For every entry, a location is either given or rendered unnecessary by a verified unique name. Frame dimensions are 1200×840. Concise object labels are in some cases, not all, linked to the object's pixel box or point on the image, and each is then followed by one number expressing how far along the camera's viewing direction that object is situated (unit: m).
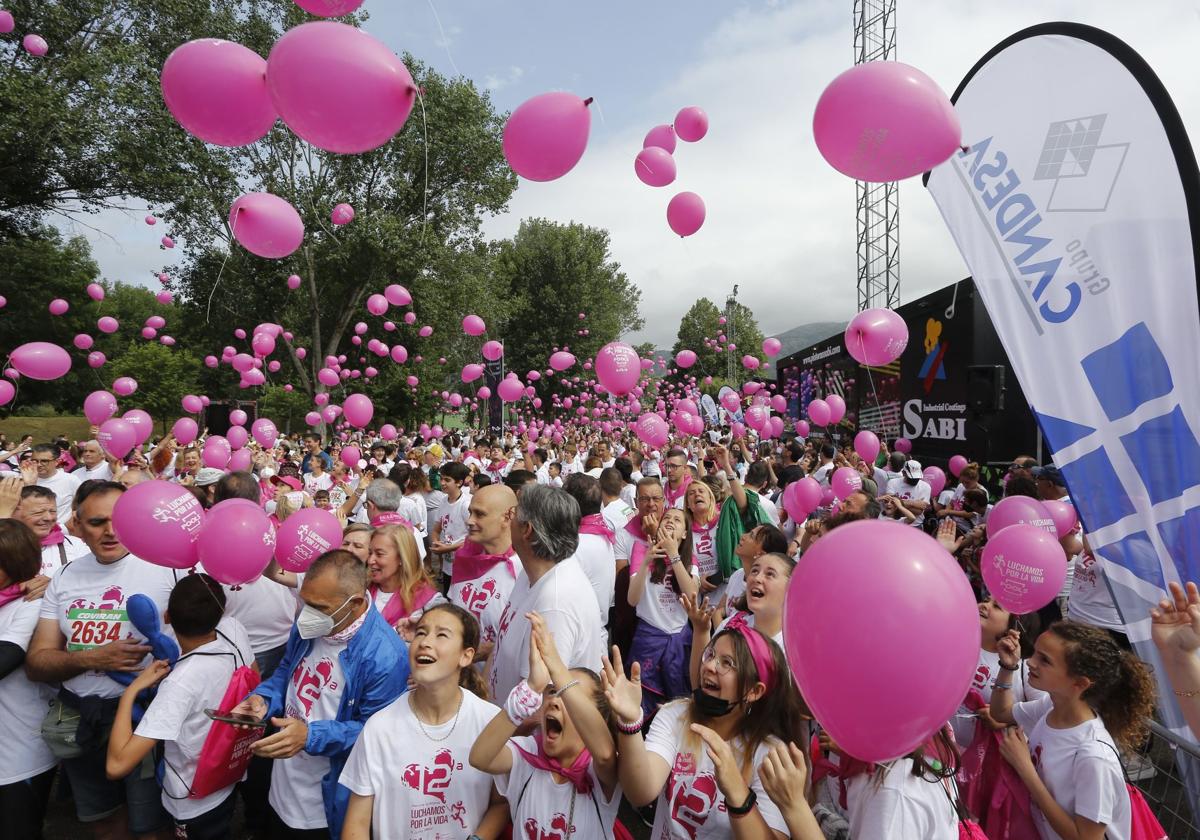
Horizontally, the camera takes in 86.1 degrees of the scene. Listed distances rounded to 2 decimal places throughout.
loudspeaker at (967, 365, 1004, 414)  7.35
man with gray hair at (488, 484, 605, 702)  2.40
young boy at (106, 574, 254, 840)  2.27
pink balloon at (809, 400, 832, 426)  10.03
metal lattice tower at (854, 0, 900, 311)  14.18
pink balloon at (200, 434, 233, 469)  6.61
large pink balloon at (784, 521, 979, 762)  1.46
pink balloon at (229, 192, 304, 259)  3.55
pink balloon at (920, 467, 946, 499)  8.38
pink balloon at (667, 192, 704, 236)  5.35
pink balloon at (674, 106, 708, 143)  5.43
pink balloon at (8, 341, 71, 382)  7.05
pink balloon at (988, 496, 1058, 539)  3.85
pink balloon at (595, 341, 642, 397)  6.75
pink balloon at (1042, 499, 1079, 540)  4.52
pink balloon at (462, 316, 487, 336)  10.66
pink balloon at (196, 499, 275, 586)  2.77
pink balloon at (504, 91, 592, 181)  3.38
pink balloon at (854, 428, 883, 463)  8.55
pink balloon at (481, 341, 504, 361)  13.31
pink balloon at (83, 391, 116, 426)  6.97
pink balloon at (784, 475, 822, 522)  5.72
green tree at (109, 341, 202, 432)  27.11
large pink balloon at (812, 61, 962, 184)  2.72
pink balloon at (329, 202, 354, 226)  9.78
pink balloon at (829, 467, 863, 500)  6.21
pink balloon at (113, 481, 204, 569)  2.71
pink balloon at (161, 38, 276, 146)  2.78
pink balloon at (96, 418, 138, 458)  6.19
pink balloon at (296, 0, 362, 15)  2.88
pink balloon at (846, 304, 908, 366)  5.62
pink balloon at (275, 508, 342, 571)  3.12
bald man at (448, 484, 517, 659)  3.03
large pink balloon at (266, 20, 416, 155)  2.54
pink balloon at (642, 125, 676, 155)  5.30
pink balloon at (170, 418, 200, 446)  7.82
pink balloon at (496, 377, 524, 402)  11.13
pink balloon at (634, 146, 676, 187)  4.93
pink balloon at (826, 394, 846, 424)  10.30
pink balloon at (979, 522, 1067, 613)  2.96
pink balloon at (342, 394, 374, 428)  9.00
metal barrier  2.41
